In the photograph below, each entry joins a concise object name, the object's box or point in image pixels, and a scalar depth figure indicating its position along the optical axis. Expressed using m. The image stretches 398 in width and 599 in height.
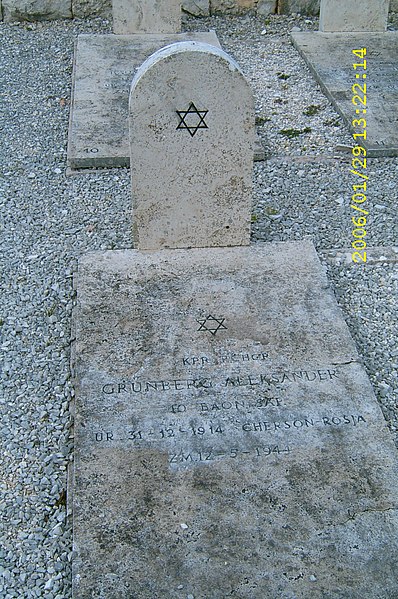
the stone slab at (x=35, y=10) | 7.58
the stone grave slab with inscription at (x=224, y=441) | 2.50
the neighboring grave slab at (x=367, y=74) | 5.45
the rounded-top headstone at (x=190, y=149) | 3.57
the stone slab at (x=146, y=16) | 6.80
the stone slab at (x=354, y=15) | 6.97
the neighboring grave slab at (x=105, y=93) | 5.14
